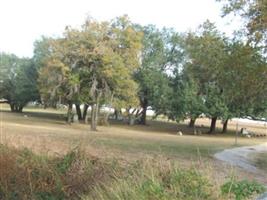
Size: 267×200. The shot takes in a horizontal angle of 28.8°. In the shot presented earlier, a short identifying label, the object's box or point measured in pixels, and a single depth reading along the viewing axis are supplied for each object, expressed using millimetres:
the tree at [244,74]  21547
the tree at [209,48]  24172
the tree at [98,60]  47406
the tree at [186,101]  57969
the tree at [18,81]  73438
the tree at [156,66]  63406
